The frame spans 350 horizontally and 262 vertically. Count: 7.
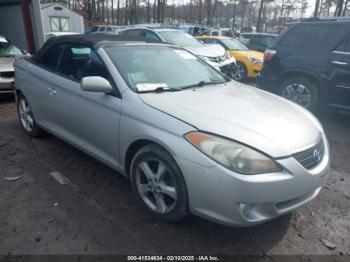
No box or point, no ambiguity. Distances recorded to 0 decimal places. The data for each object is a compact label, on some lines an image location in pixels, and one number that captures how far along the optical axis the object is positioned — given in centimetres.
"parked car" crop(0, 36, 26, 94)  696
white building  854
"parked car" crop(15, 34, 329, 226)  236
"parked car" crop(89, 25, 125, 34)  2195
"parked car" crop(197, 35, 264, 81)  1069
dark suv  549
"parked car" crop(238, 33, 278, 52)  1398
